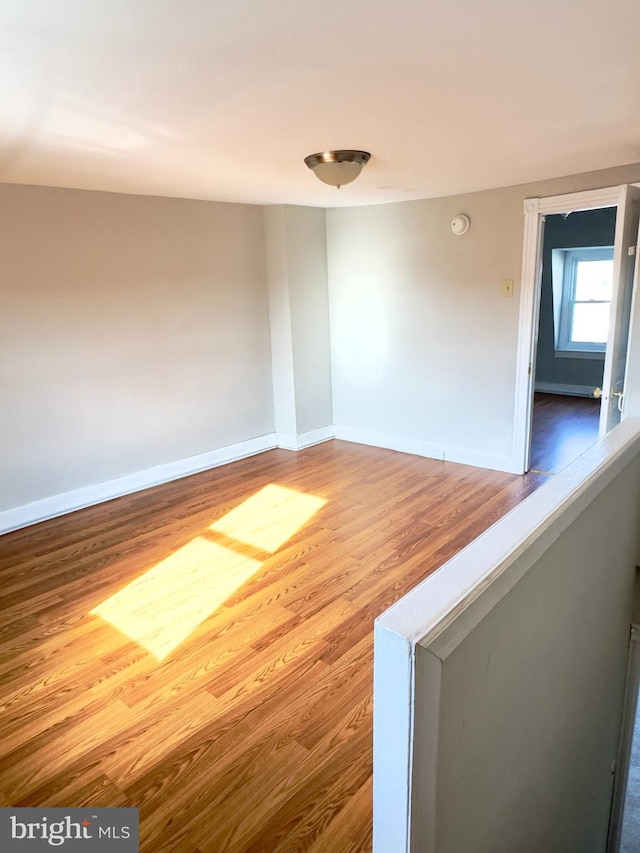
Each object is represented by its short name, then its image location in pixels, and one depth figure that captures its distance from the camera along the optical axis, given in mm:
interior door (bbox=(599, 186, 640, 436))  2875
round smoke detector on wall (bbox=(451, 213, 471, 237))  4098
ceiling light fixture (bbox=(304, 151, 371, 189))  2652
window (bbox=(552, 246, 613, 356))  6984
